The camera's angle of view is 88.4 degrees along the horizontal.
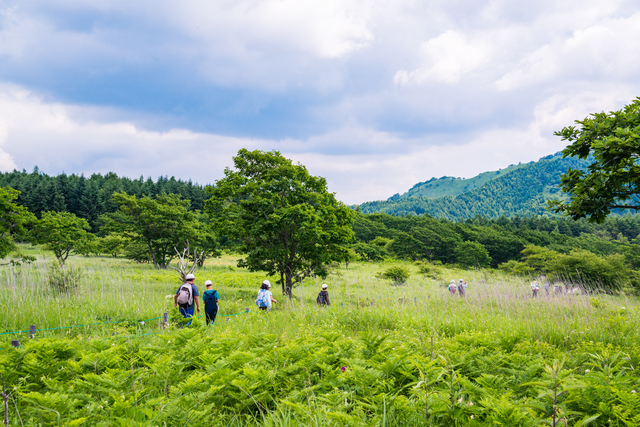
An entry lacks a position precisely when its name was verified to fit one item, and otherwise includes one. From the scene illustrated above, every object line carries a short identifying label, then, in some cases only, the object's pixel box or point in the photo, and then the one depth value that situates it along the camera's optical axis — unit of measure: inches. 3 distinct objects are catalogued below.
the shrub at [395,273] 1074.4
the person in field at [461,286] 591.9
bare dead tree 513.5
